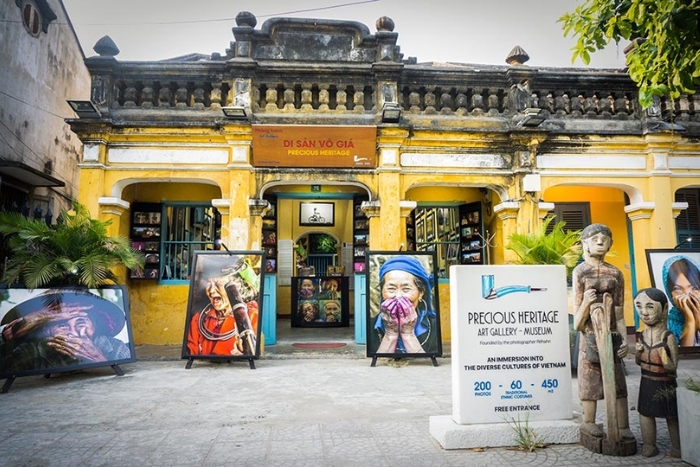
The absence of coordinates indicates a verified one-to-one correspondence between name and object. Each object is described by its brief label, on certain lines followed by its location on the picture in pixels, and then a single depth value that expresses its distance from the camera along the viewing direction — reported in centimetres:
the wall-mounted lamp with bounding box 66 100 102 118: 802
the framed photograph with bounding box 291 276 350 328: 1181
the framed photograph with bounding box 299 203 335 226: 1406
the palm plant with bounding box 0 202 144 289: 638
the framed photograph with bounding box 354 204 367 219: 1093
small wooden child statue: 359
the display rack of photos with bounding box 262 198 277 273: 1005
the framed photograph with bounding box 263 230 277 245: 1013
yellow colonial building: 844
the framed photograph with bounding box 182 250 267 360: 702
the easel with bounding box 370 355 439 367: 716
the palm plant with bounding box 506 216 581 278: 690
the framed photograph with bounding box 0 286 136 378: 586
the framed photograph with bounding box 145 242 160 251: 947
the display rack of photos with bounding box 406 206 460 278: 1050
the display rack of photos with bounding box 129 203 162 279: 941
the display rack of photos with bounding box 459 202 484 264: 998
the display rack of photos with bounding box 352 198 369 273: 1085
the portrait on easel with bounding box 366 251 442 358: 722
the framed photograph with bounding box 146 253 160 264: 937
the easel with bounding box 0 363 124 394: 561
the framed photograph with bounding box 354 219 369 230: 1096
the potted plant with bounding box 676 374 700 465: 332
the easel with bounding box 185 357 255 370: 703
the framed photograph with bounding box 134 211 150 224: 953
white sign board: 392
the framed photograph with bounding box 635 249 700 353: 735
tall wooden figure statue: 361
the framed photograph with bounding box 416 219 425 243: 1109
